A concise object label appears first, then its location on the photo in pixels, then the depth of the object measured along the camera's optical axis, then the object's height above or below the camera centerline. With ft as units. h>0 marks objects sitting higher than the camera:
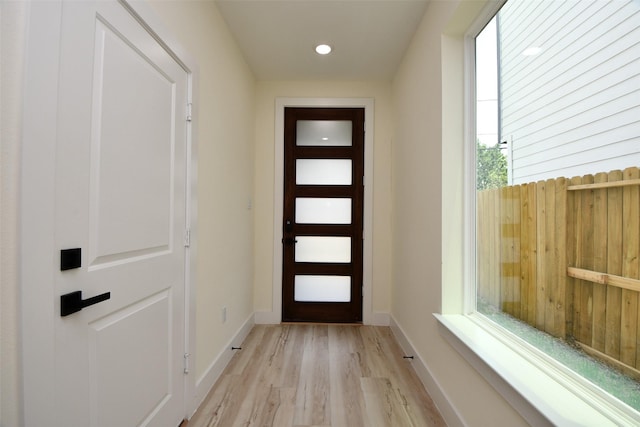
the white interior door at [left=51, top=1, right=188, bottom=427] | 3.21 -0.10
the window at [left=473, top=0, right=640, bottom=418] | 3.06 +0.39
